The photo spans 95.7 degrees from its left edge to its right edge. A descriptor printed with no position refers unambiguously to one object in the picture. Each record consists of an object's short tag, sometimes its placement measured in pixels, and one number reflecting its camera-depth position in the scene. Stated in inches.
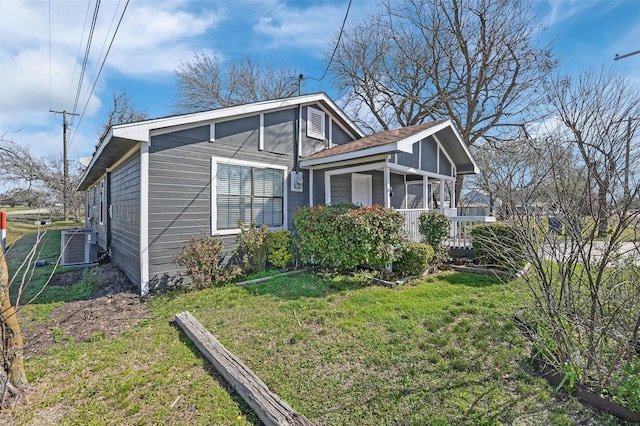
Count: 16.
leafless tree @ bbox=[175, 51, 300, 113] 798.5
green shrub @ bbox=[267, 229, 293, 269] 267.9
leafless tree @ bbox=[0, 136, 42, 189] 730.2
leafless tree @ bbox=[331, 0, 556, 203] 561.6
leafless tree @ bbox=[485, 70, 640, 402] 93.5
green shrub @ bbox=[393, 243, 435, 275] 250.5
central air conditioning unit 320.5
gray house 221.1
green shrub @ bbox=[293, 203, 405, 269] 232.7
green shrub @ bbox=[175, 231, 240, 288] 219.0
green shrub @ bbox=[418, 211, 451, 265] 292.5
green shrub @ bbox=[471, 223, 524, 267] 264.6
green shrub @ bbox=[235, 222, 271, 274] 260.1
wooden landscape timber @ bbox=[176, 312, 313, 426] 85.7
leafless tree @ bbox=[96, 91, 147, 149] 821.2
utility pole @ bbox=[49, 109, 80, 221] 815.1
